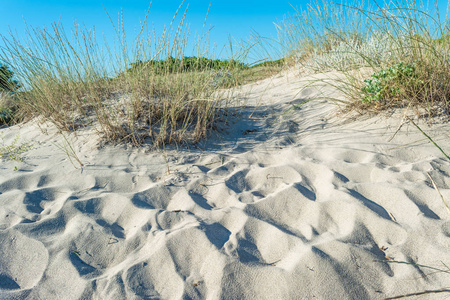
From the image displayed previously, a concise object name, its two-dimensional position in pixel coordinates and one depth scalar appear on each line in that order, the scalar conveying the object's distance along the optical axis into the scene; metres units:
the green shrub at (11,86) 4.30
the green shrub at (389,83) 2.78
